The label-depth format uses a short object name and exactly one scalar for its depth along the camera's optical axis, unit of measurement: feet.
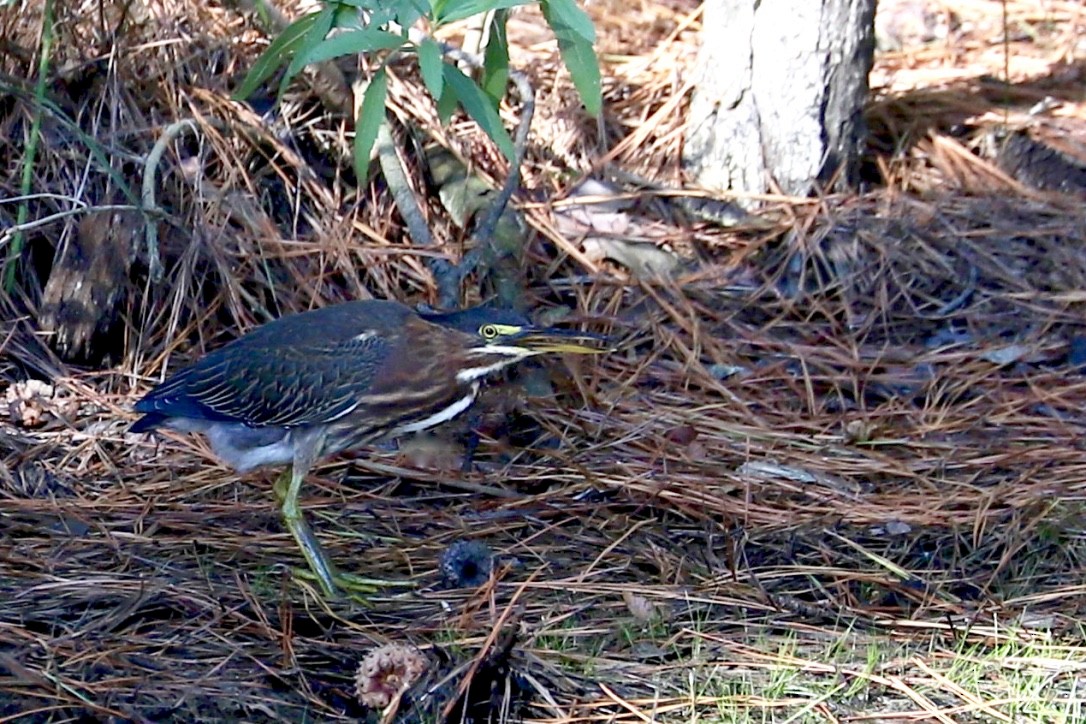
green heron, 26.63
